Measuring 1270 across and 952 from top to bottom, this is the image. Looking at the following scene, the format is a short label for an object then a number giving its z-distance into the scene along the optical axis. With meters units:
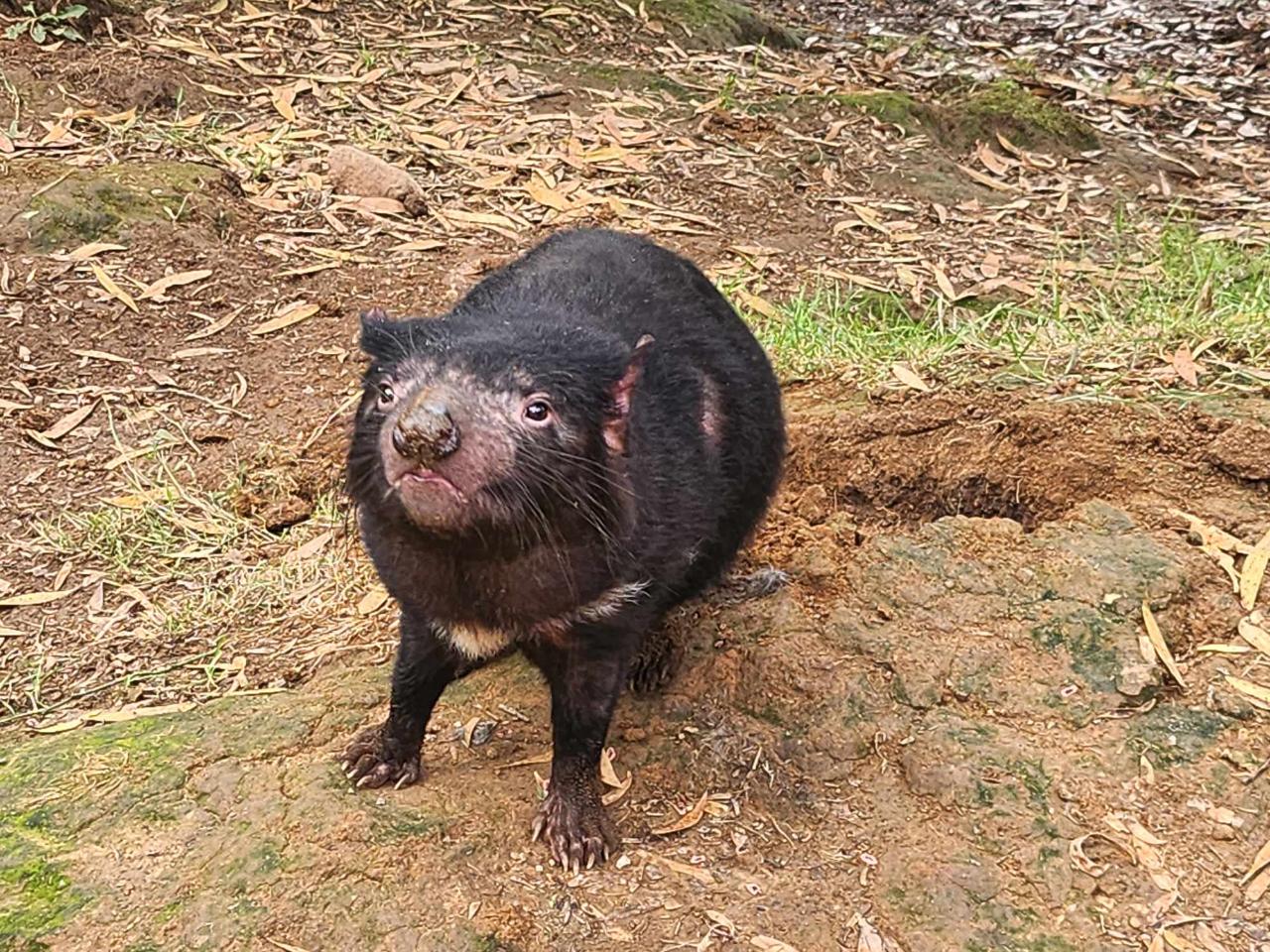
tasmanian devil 2.08
